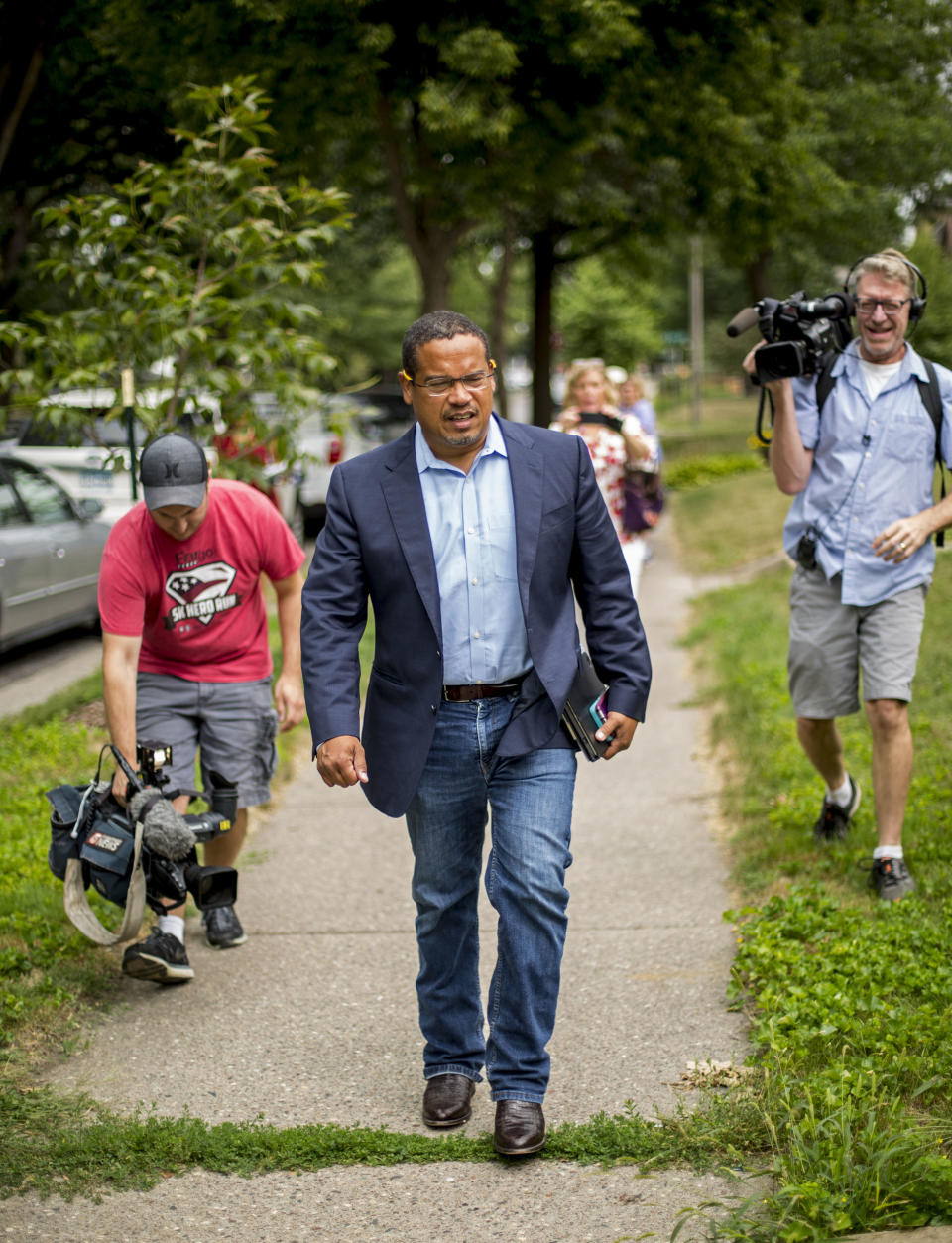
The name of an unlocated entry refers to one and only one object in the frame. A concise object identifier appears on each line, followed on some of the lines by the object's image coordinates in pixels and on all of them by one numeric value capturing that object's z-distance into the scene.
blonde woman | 8.09
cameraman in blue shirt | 4.92
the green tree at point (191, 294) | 6.72
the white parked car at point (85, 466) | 12.10
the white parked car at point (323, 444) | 7.61
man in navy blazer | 3.43
